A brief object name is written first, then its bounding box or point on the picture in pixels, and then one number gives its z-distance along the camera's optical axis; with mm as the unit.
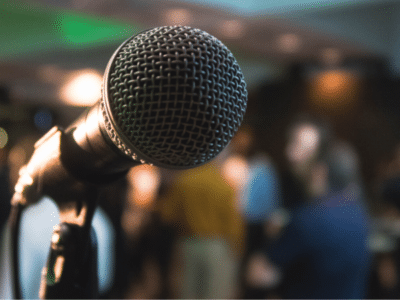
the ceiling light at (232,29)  4887
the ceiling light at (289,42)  5422
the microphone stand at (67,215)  550
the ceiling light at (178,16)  4488
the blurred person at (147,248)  4078
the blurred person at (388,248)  3619
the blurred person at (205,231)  3309
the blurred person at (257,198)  3830
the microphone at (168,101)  438
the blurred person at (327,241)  1794
